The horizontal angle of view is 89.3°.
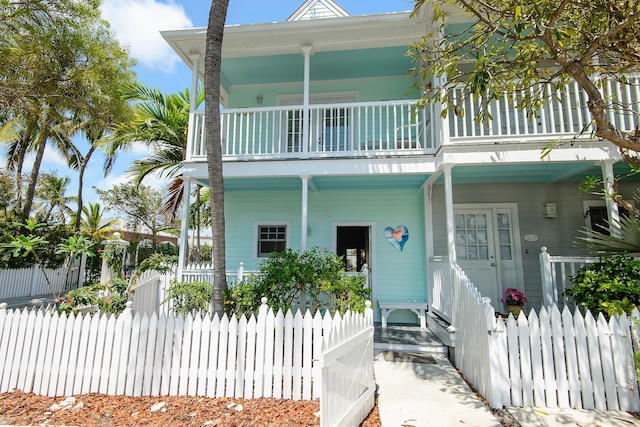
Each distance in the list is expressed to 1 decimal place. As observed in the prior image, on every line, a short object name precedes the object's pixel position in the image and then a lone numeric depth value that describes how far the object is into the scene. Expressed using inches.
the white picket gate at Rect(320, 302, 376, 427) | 100.3
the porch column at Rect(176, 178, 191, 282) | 263.0
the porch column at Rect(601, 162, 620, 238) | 205.2
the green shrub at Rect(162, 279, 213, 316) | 231.5
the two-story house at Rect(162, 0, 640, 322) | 243.0
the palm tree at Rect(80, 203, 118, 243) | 717.9
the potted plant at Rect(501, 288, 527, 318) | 243.8
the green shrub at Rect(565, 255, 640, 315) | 151.3
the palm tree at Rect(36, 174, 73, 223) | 747.4
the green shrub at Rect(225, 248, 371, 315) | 206.6
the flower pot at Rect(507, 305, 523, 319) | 242.6
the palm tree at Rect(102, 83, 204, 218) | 373.7
